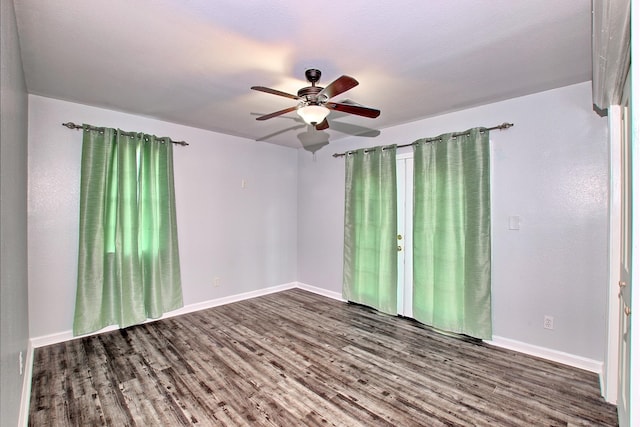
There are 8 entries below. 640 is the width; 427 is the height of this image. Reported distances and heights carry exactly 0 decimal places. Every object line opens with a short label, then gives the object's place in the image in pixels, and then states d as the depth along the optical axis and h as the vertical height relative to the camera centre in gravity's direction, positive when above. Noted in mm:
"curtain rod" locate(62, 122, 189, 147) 3068 +927
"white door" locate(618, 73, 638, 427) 1665 -406
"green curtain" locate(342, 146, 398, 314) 3887 -250
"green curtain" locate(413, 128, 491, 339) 3062 -246
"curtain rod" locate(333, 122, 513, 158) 2952 +874
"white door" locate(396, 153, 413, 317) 3820 -284
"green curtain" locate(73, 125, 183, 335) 3146 -238
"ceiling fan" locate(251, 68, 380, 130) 2174 +827
